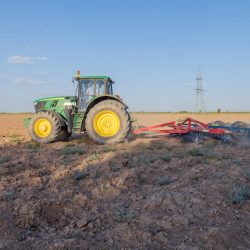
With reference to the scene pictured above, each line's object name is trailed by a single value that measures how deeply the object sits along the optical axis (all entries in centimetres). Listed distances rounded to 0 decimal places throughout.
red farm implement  1007
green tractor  1020
